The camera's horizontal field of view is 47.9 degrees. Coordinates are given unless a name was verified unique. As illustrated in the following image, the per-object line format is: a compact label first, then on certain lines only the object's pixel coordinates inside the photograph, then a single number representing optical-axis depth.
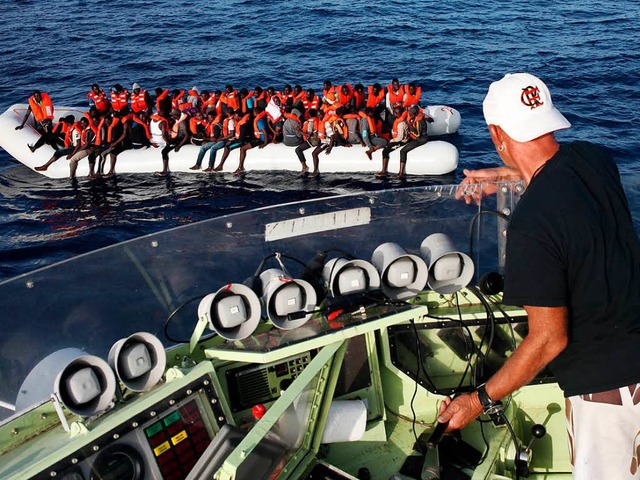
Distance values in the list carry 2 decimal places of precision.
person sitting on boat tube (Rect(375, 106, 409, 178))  15.80
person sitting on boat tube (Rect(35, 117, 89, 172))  16.62
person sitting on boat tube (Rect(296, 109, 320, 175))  16.12
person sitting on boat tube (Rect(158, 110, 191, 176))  16.67
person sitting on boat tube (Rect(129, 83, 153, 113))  18.44
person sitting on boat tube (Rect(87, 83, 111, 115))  18.00
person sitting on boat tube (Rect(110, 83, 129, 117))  18.61
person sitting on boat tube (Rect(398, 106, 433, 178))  15.74
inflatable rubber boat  15.88
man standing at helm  2.40
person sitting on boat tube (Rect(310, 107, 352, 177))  16.00
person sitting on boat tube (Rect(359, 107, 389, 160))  15.85
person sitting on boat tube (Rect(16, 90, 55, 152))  17.17
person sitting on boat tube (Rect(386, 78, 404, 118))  16.81
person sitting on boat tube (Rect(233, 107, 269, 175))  16.47
